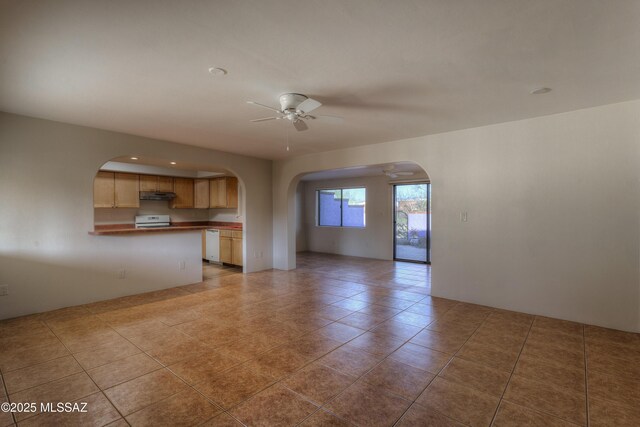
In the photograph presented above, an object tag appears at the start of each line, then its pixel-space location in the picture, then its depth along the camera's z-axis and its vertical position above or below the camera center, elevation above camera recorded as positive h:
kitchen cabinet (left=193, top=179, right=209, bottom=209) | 7.63 +0.41
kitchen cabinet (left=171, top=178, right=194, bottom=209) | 7.32 +0.41
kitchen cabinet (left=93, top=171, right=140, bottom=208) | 6.03 +0.40
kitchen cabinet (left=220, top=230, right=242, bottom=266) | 6.77 -0.88
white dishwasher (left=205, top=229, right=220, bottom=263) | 7.36 -0.91
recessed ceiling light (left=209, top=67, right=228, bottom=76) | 2.48 +1.16
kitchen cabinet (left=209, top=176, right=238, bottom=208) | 7.25 +0.41
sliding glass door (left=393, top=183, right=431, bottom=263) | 7.89 -0.39
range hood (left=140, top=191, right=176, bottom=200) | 6.65 +0.33
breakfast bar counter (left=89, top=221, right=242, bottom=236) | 4.51 -0.36
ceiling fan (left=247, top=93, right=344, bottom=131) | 2.90 +1.01
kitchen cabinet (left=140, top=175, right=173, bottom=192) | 6.66 +0.61
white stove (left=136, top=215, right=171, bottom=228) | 6.75 -0.26
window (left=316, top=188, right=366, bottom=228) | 9.03 +0.04
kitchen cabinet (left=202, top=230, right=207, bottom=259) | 7.76 -0.89
